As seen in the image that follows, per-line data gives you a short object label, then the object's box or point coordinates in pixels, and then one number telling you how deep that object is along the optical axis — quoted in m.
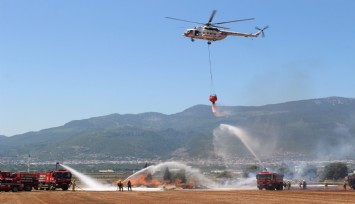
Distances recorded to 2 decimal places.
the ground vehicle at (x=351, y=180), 85.62
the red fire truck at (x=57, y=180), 89.75
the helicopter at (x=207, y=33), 82.88
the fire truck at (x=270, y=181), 86.25
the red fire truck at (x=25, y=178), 84.50
